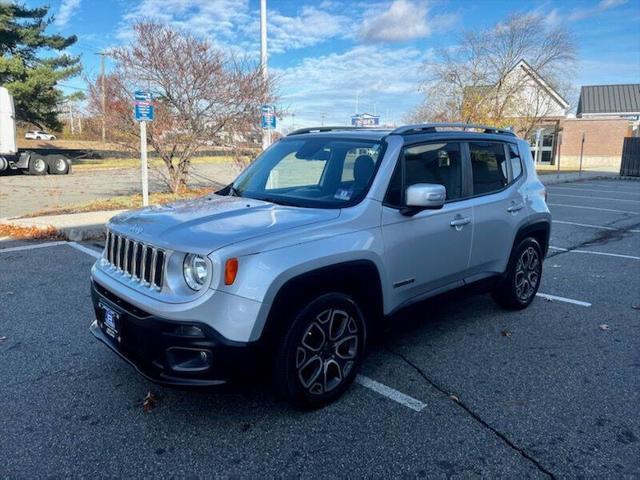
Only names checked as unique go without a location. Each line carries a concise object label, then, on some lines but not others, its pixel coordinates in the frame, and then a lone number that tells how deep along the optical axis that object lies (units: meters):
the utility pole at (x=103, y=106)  12.45
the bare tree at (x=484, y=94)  24.62
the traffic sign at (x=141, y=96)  9.23
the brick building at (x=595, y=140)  37.06
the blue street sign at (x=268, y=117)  11.34
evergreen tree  29.12
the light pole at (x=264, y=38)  12.42
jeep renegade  2.73
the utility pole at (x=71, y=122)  30.67
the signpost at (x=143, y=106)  9.23
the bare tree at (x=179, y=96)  12.30
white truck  21.42
